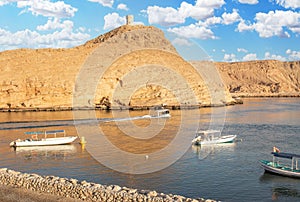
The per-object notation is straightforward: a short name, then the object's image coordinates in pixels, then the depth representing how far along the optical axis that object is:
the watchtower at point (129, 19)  156.75
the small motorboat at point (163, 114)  71.60
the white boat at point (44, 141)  41.50
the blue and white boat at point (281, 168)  26.44
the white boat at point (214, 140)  40.82
